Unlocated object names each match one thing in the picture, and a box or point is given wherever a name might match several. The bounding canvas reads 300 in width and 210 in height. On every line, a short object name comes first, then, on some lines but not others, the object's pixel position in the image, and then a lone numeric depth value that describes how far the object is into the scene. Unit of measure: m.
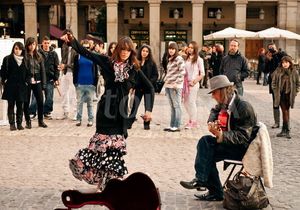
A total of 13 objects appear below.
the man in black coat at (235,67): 14.09
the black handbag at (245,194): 6.91
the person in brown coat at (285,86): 13.03
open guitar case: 5.50
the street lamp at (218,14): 49.64
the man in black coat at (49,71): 15.17
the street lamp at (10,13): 49.87
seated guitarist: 7.00
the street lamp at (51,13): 49.81
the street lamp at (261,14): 49.69
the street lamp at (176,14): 49.97
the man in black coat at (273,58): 15.92
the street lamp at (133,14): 50.69
